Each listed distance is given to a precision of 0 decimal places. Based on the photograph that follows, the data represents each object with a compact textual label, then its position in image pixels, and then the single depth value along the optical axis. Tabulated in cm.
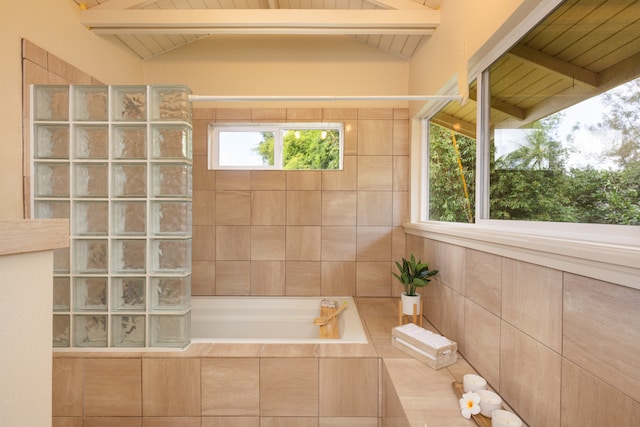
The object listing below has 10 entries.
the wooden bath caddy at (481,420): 99
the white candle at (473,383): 114
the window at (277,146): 261
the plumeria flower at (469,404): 105
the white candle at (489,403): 104
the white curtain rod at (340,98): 154
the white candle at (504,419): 93
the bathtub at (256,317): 242
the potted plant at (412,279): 175
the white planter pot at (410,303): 178
